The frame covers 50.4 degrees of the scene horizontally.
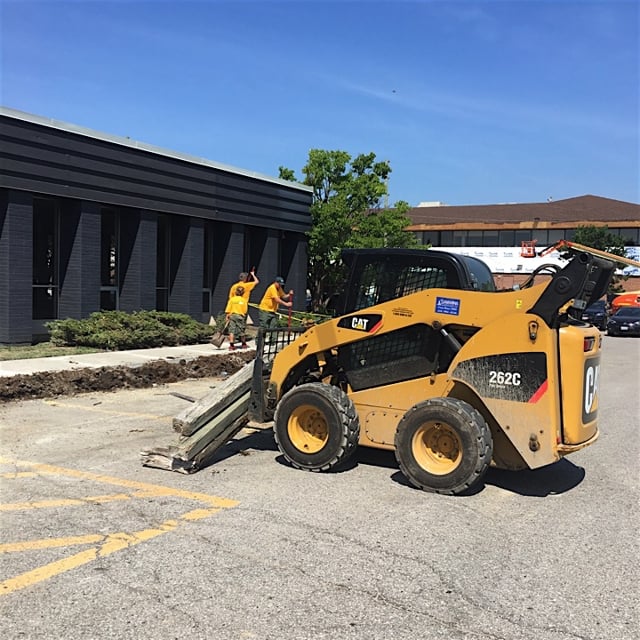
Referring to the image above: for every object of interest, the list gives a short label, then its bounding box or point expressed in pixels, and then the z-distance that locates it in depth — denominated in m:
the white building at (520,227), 52.81
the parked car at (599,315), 32.84
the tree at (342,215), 25.66
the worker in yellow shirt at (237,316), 15.80
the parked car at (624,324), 30.53
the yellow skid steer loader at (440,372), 5.68
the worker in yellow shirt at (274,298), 15.11
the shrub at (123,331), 15.03
